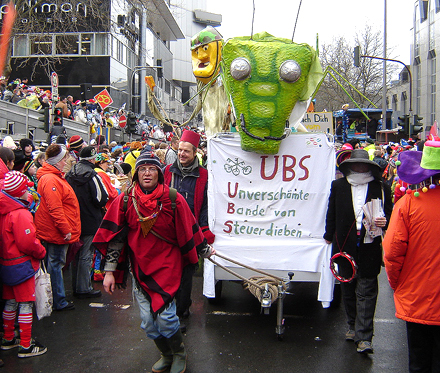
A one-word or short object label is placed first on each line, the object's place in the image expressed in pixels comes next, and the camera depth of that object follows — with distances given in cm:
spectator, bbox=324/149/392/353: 454
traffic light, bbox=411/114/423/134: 1785
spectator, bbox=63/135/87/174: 786
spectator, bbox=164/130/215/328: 528
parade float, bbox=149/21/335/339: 516
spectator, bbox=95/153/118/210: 674
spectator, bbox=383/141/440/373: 329
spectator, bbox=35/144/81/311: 560
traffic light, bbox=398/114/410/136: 1801
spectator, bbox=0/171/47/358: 437
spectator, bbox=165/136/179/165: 774
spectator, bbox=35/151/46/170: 721
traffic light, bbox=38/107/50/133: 1290
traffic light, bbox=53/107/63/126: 1406
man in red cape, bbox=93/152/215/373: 387
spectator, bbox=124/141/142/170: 1001
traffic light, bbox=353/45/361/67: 2267
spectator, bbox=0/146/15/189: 528
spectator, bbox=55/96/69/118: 1702
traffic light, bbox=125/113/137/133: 1919
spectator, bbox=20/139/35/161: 816
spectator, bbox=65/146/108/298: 638
